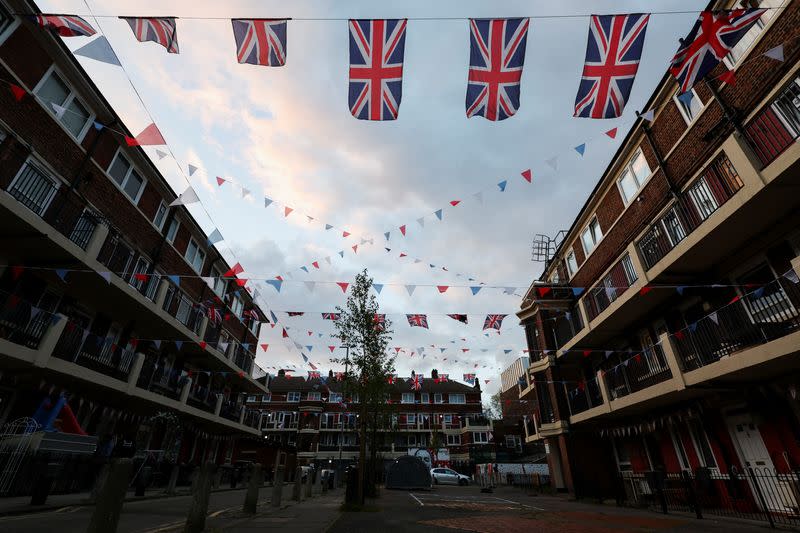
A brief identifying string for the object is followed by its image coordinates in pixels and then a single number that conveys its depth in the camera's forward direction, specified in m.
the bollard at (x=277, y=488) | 11.33
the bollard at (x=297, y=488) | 14.28
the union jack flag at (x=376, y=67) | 7.00
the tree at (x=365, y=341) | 14.75
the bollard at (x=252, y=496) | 9.20
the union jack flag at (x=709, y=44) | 6.73
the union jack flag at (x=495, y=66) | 7.06
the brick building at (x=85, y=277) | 10.48
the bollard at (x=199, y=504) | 5.78
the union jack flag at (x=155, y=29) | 6.65
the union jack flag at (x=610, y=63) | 7.02
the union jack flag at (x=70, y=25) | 6.97
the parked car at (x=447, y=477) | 34.06
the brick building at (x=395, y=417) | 49.47
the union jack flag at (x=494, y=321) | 16.55
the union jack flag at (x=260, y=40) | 6.81
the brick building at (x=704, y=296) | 8.73
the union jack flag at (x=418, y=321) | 16.95
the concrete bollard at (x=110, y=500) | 3.63
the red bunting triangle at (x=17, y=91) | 8.82
